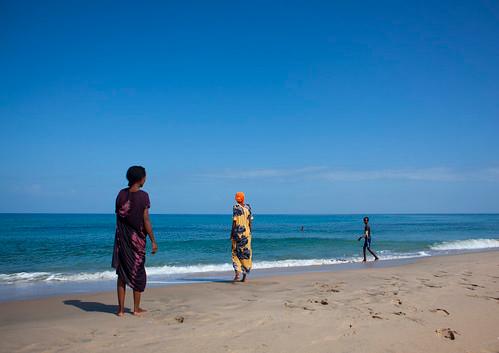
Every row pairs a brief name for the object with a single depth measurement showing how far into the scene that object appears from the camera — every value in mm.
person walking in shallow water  15176
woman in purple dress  4906
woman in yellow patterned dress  8219
